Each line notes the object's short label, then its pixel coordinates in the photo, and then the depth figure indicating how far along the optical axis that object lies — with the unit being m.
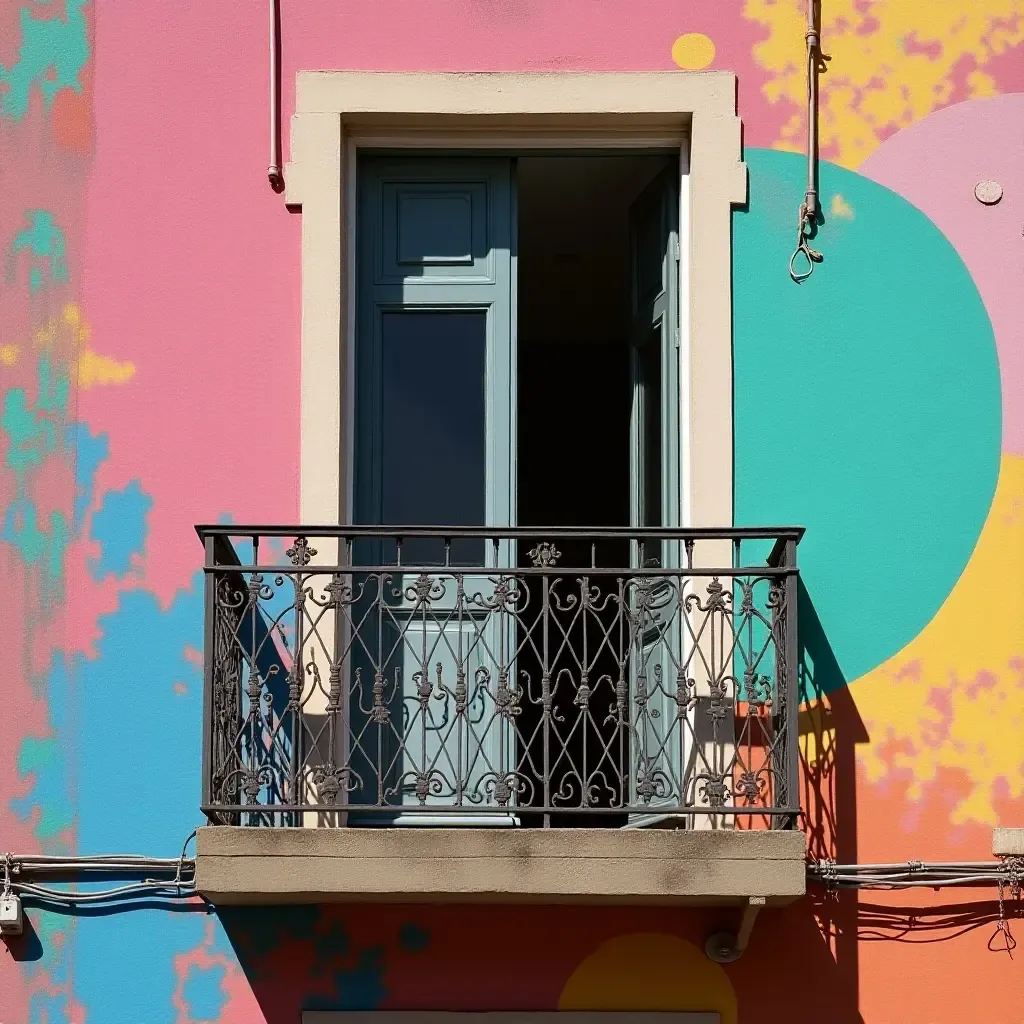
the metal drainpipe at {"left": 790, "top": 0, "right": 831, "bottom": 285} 8.75
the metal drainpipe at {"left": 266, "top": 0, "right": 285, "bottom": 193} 8.79
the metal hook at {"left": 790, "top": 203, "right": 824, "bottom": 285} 8.76
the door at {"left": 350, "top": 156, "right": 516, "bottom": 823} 8.62
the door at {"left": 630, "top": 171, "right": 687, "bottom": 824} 8.28
